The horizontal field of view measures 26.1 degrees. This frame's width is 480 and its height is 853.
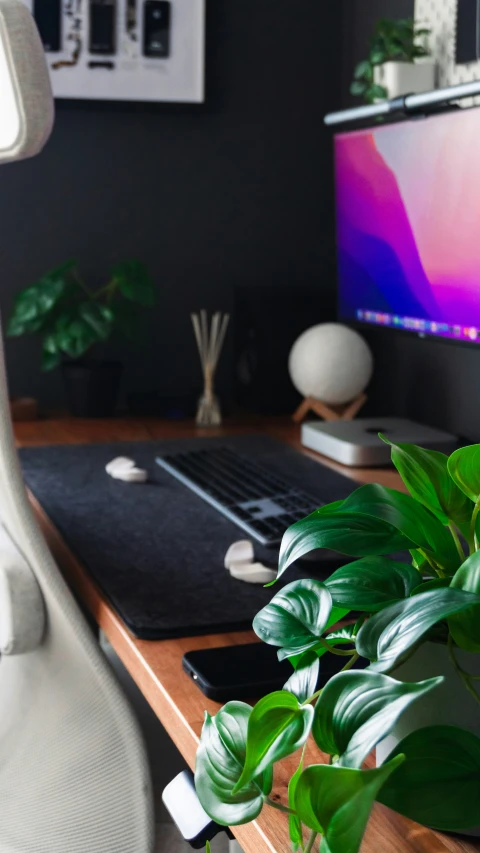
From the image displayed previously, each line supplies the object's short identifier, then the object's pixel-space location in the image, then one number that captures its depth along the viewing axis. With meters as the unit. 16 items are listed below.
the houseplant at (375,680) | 0.45
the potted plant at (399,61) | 1.93
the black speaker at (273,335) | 2.18
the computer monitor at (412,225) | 1.52
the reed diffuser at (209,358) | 2.09
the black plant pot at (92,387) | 2.11
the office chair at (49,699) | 1.01
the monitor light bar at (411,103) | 1.49
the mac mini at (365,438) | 1.70
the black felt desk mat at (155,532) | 1.00
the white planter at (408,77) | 1.92
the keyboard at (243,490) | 1.28
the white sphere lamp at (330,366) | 2.01
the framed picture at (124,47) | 2.16
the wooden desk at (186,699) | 0.59
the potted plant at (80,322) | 2.05
